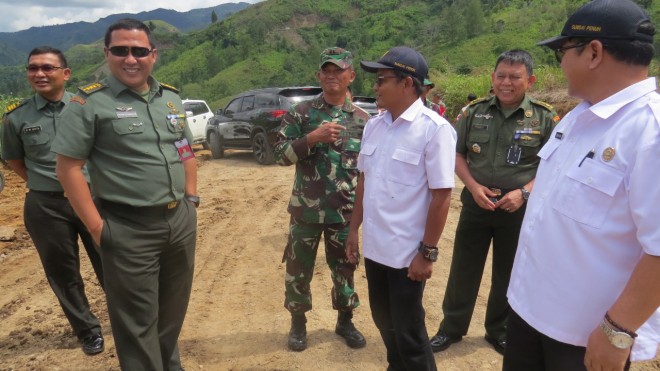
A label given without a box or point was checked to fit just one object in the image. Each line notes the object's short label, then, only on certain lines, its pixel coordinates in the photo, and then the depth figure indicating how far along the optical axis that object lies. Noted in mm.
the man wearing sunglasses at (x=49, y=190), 3076
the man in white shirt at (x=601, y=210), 1208
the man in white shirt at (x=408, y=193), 2121
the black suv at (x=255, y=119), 10148
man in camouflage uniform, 2953
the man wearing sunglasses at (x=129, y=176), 2137
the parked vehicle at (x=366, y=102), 10641
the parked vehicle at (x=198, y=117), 13734
